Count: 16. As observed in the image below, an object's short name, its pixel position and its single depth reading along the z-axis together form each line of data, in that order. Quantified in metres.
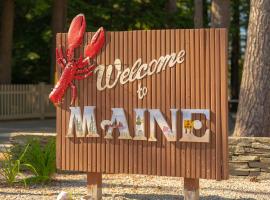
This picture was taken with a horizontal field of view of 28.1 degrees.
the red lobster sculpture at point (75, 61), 7.11
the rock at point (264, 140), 9.20
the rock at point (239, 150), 9.39
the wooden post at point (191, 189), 6.70
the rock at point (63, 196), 6.62
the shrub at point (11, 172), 8.36
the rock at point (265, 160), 9.20
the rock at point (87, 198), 7.30
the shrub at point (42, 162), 8.60
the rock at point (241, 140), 9.35
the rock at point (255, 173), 9.30
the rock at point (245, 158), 9.28
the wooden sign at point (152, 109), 6.40
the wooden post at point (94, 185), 7.31
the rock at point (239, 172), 9.41
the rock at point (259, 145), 9.18
